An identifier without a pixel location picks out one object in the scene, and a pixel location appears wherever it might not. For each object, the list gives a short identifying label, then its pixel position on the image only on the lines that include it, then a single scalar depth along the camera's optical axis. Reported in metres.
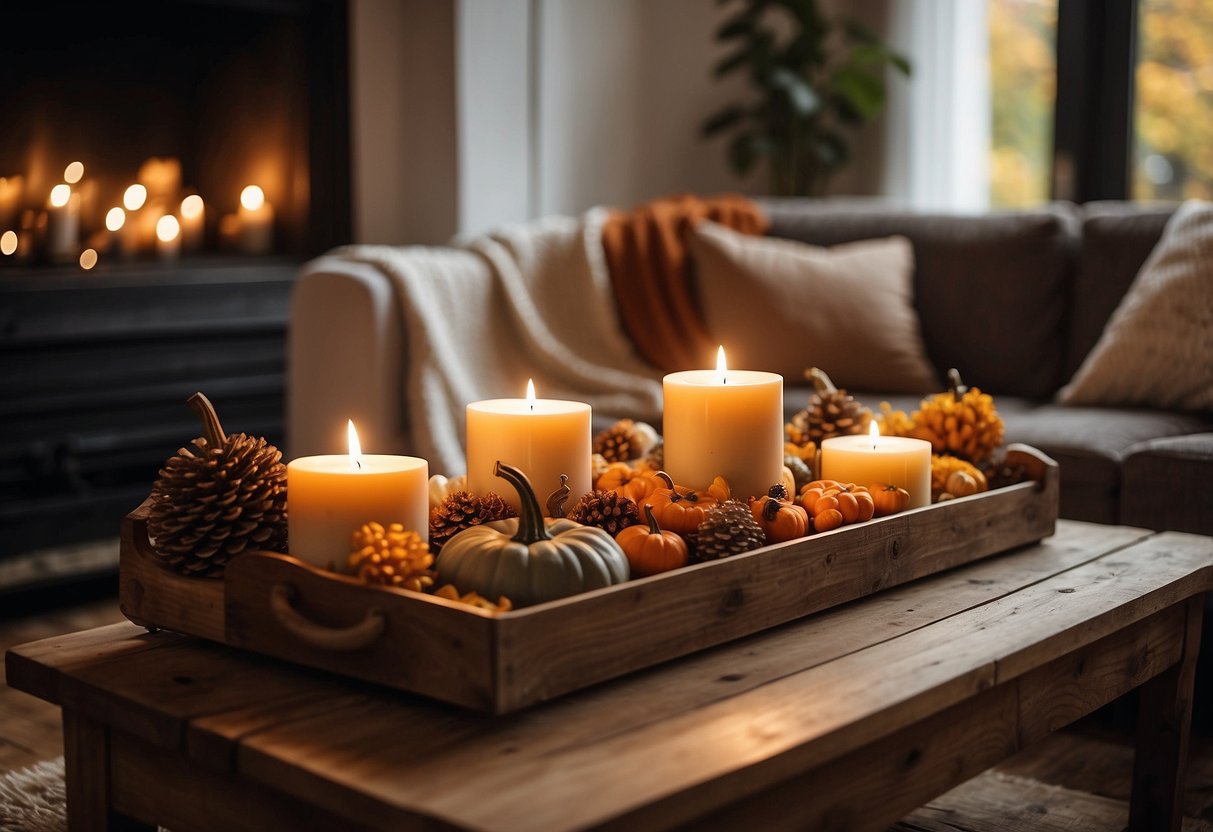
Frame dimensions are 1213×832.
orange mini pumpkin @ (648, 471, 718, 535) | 1.19
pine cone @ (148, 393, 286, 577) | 1.14
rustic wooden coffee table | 0.85
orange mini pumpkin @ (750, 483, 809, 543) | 1.22
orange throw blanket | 2.89
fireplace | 2.85
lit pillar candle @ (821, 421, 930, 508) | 1.37
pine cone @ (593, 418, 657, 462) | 1.58
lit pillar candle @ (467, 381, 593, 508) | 1.25
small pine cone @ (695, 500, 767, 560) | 1.16
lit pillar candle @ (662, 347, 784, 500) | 1.30
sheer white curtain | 3.92
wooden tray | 0.96
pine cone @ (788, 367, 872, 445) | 1.58
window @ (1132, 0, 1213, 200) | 3.51
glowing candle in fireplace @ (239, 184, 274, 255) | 3.38
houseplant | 3.80
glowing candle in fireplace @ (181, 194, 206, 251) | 3.27
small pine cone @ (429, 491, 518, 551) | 1.20
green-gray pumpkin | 1.03
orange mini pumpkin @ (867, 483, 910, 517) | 1.34
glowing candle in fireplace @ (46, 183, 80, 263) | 2.99
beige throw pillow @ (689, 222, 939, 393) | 2.76
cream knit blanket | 2.52
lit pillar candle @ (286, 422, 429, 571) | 1.07
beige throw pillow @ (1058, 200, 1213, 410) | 2.40
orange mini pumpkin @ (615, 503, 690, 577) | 1.12
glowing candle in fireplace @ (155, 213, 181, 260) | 3.19
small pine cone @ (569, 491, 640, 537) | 1.19
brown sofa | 2.67
